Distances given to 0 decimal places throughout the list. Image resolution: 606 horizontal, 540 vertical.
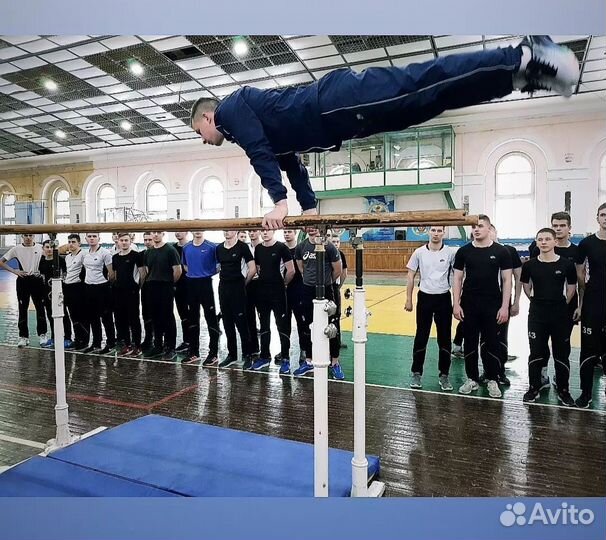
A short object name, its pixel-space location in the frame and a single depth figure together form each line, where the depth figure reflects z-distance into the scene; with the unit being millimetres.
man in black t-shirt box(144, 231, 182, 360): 3855
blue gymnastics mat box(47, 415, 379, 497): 1796
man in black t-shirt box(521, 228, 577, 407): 2670
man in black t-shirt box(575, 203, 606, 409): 2576
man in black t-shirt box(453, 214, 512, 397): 2846
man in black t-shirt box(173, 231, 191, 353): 3953
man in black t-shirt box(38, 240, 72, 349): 4418
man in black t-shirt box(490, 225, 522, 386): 2971
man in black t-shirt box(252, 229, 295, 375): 3549
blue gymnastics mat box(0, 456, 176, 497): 1801
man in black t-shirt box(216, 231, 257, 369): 3543
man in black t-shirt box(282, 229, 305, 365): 3584
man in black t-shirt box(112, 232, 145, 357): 4039
